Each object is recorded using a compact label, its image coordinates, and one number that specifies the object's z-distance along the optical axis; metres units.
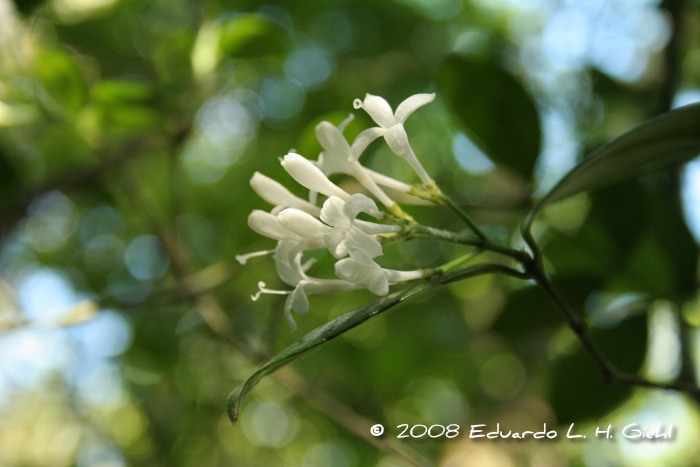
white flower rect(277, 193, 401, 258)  0.28
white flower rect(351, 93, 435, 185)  0.28
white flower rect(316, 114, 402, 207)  0.29
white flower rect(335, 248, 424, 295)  0.28
